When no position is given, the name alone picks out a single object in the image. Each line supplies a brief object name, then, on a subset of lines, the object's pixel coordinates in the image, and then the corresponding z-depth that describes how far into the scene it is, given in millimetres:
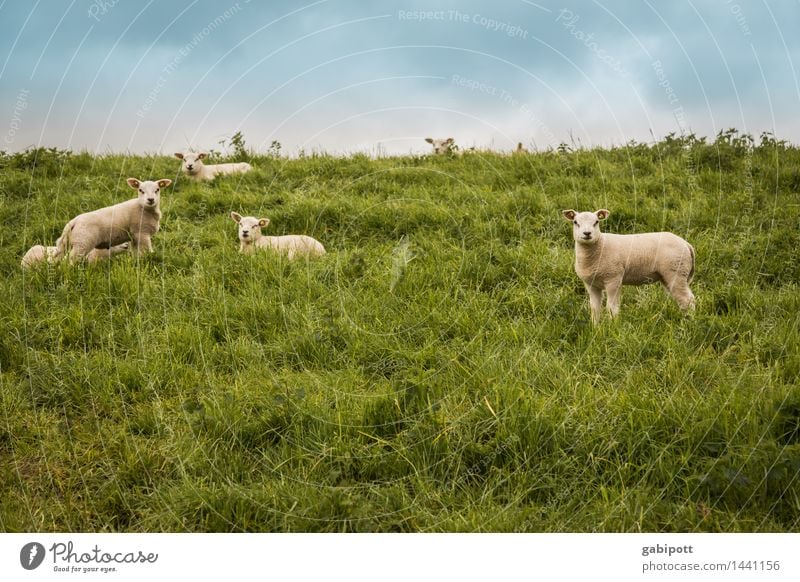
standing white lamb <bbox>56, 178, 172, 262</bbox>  8234
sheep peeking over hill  14390
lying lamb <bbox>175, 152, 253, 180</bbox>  12828
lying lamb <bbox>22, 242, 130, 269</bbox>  7730
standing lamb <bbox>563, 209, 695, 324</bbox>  6355
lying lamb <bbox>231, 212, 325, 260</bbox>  8641
